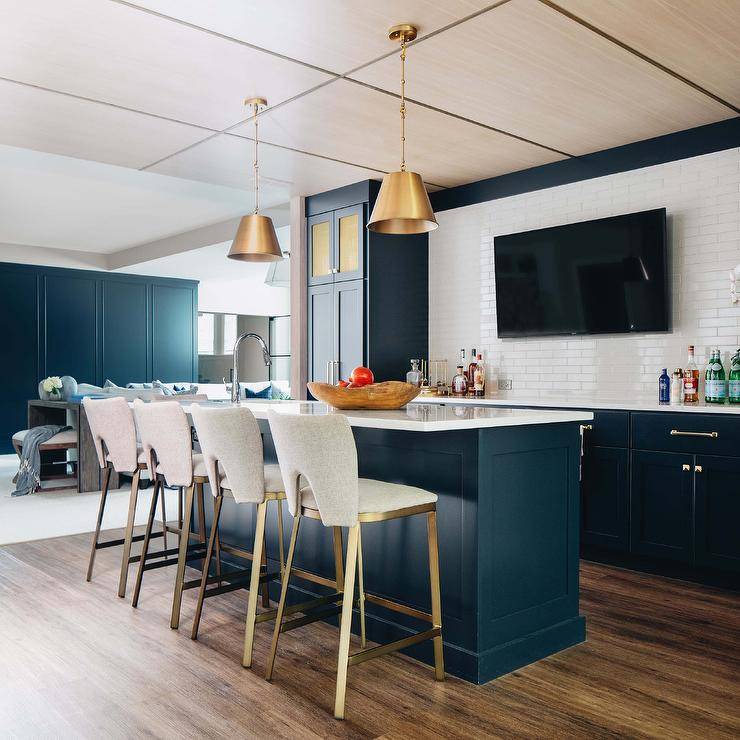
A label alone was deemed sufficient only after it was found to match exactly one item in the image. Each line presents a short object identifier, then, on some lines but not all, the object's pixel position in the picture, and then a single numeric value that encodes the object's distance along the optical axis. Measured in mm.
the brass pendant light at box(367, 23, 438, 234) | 3133
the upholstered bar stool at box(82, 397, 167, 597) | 3688
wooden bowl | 3215
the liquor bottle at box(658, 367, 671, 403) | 4312
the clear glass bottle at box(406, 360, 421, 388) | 5027
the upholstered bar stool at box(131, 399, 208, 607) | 3270
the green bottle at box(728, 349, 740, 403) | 4027
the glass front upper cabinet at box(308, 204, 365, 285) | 5684
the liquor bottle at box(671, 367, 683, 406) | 4281
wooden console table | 6852
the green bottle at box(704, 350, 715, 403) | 4125
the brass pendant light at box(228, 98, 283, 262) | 4031
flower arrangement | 7555
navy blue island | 2654
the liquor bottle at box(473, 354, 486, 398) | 5438
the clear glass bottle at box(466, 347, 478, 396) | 5543
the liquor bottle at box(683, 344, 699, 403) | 4180
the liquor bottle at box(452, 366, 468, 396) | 5551
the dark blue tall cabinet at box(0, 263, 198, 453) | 10438
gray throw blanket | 6812
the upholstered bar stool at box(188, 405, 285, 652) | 2766
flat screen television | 4469
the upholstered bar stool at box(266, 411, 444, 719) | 2373
